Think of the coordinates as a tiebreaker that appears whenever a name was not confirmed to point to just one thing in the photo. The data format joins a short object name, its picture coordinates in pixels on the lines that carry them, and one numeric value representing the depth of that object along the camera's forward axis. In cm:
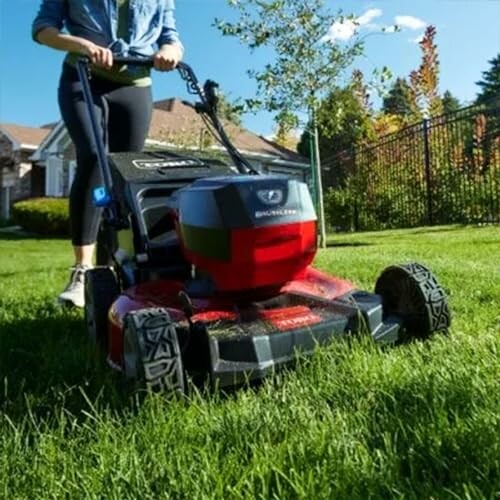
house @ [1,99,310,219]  1986
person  259
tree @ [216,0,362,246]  698
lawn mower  148
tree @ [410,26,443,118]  1085
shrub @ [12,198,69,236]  1590
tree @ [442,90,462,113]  3552
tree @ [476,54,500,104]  3916
